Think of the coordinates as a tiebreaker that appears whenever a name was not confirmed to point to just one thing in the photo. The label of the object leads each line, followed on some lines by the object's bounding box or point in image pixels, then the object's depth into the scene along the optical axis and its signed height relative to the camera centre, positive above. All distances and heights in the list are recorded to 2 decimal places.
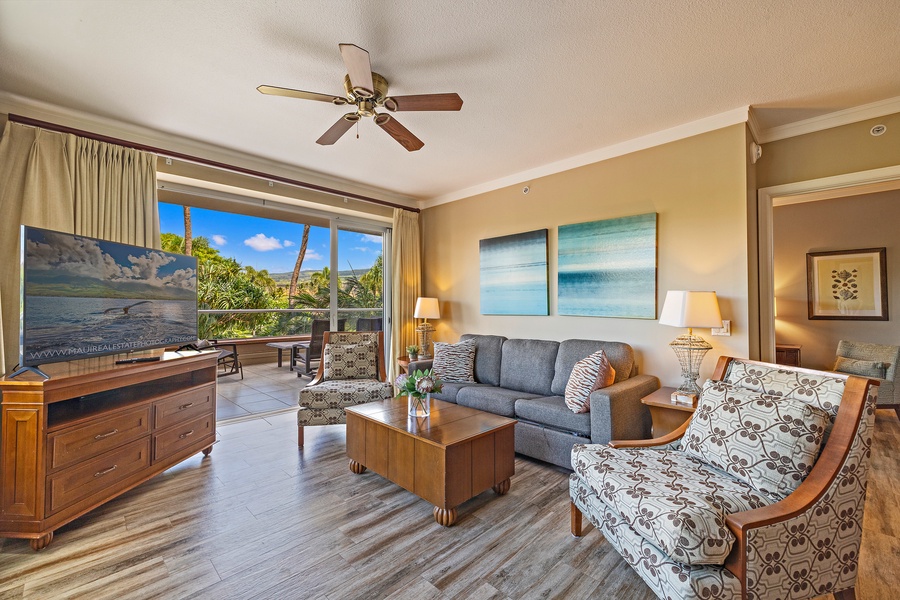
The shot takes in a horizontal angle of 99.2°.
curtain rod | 2.78 +1.36
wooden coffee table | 2.19 -0.91
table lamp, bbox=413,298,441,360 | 4.90 -0.09
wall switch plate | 2.90 -0.17
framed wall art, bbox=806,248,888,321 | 4.51 +0.26
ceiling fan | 1.99 +1.24
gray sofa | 2.74 -0.78
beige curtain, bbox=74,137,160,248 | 2.91 +0.91
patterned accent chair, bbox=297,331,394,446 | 3.32 -0.71
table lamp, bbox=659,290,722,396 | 2.71 -0.10
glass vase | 2.71 -0.71
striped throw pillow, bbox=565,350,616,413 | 2.88 -0.56
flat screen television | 2.16 +0.07
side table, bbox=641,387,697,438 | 2.66 -0.76
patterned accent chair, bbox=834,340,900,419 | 3.88 -0.62
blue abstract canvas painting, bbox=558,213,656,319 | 3.33 +0.36
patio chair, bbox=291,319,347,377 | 4.78 -0.49
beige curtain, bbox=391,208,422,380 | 5.16 +0.35
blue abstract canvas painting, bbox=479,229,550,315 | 4.12 +0.36
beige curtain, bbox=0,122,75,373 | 2.62 +0.78
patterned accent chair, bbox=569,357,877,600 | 1.32 -0.75
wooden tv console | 1.95 -0.75
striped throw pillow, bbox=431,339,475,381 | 4.05 -0.59
